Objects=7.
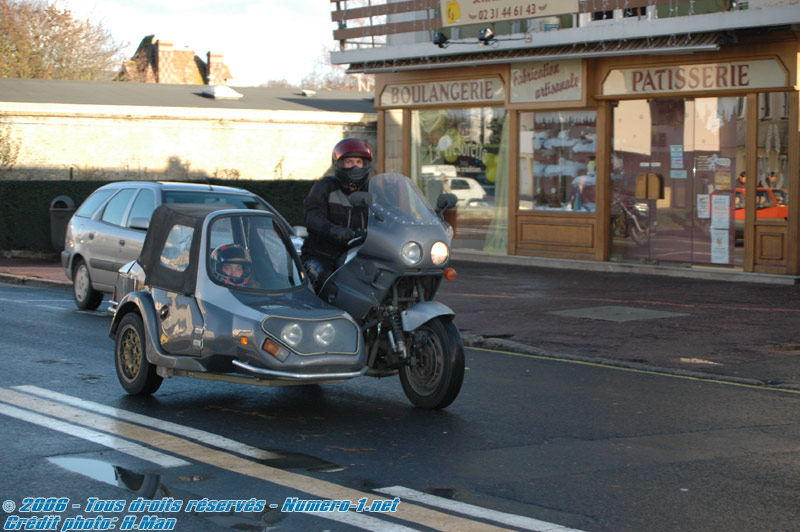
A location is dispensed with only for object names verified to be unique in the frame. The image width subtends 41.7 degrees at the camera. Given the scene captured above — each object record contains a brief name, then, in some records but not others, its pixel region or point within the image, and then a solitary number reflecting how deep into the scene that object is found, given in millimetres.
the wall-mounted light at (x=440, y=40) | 21281
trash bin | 22000
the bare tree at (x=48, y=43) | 44625
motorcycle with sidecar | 7645
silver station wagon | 13523
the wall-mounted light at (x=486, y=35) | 20594
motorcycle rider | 8641
